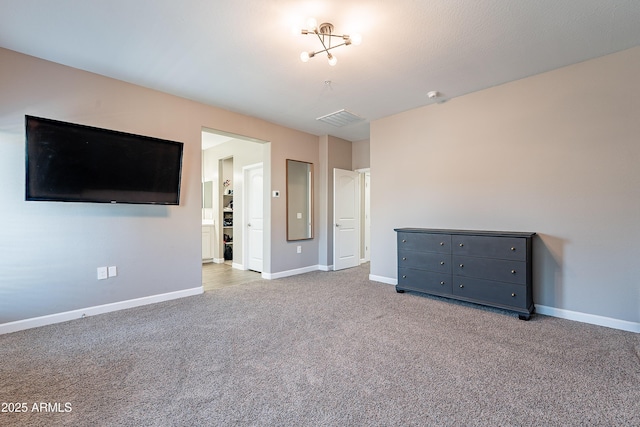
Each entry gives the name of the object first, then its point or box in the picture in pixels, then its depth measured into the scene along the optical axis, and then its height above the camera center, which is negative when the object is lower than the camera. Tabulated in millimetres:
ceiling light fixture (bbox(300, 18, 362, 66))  2295 +1487
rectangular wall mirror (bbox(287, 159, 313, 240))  5336 +225
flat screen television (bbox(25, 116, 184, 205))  2703 +521
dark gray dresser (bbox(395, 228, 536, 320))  3064 -670
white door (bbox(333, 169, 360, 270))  5688 -159
